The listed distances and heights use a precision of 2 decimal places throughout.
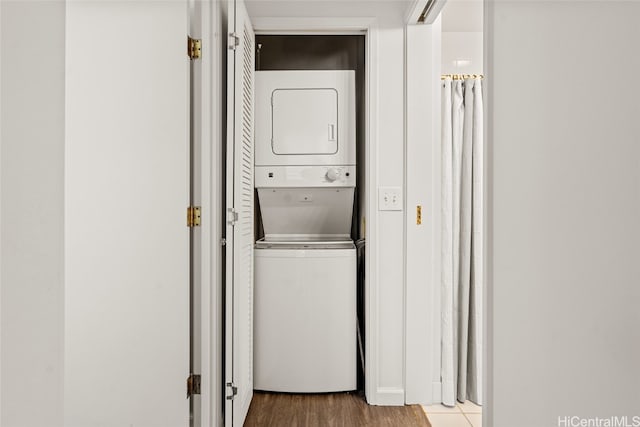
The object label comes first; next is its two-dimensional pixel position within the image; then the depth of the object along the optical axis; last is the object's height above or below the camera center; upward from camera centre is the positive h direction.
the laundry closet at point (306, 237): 2.38 -0.14
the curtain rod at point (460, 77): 2.40 +0.77
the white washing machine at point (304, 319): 2.38 -0.57
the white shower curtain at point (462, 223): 2.37 -0.04
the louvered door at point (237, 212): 1.80 +0.01
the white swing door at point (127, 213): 1.60 +0.00
